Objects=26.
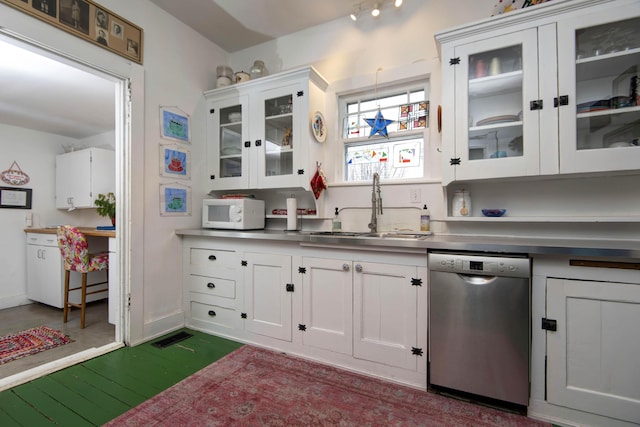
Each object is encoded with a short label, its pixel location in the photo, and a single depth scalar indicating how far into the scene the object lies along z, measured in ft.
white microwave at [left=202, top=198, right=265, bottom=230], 8.52
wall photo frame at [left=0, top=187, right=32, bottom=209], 11.85
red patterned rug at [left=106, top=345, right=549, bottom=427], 4.98
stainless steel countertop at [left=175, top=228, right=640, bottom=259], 4.49
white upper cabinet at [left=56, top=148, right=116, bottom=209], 12.96
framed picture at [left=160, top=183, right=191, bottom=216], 8.57
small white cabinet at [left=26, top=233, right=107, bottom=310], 10.83
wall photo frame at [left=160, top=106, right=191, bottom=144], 8.55
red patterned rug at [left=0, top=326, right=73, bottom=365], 7.36
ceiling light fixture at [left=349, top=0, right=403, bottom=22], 7.95
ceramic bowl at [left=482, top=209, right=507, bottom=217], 6.63
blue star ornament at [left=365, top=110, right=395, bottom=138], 8.26
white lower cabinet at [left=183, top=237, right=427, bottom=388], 5.95
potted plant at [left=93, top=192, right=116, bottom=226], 11.43
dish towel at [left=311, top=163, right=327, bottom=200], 8.26
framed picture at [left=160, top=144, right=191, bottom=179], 8.55
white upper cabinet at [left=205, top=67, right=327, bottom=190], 8.18
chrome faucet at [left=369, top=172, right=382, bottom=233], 7.62
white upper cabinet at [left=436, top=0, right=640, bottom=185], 5.32
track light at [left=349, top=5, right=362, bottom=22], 8.29
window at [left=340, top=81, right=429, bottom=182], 8.02
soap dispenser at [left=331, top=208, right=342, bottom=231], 8.48
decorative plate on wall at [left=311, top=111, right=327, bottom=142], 8.22
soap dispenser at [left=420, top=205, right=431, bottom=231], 7.39
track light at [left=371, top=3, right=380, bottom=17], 7.93
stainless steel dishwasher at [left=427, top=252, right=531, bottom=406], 5.01
